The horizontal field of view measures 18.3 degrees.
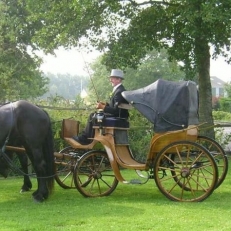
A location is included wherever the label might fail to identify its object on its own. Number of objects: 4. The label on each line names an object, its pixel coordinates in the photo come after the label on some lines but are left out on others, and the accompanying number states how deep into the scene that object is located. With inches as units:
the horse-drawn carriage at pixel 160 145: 460.4
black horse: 464.4
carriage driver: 489.5
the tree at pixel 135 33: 873.2
